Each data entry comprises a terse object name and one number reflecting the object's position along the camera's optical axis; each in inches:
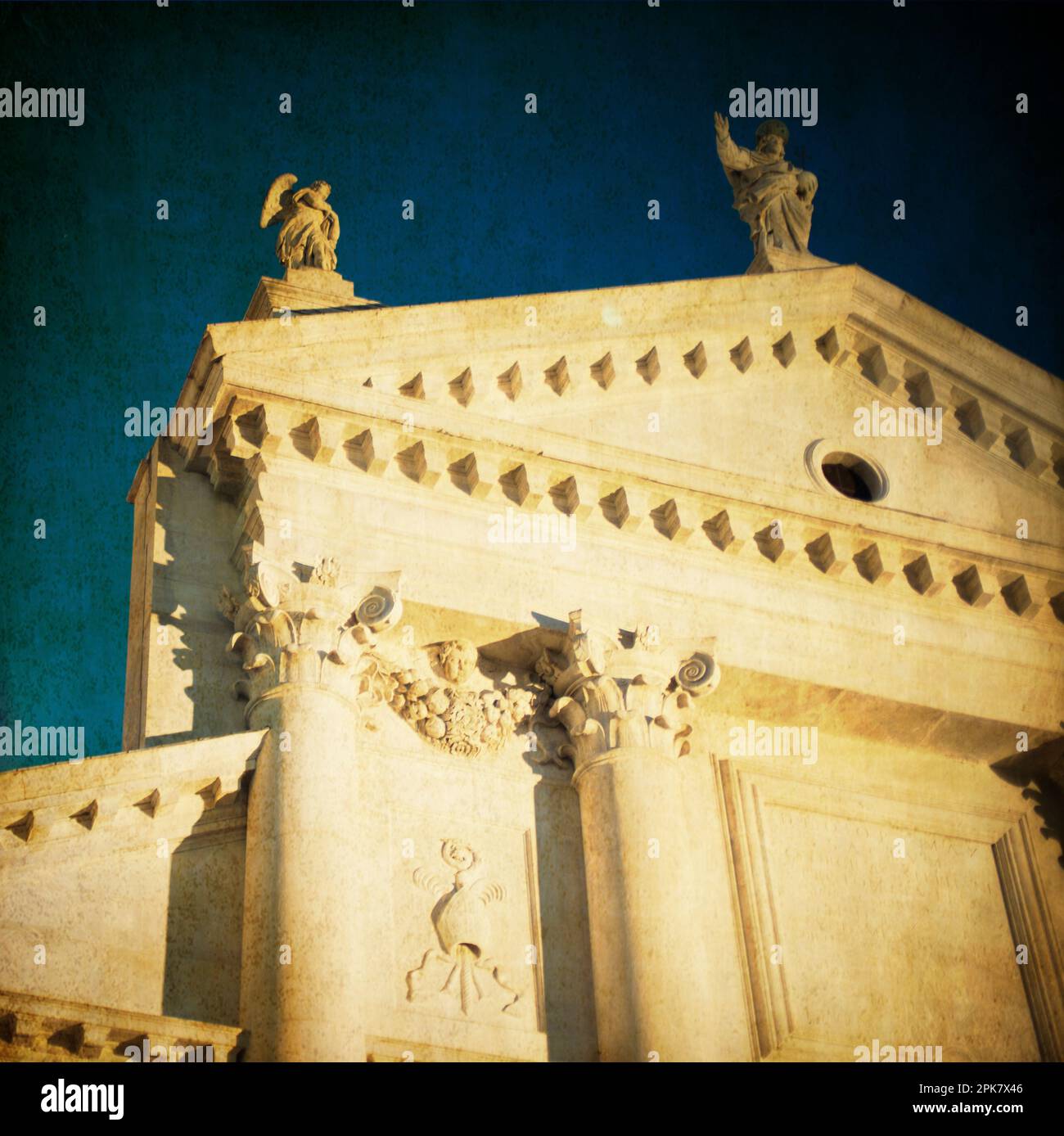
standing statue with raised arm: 894.4
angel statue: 797.9
